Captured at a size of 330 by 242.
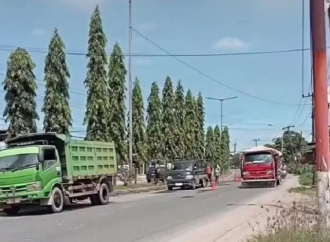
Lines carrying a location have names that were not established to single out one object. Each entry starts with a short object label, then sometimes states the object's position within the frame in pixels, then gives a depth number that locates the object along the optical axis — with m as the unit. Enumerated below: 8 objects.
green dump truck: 21.78
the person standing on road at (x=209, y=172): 48.31
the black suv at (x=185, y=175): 43.62
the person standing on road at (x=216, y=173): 54.62
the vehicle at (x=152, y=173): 61.12
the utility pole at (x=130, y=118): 42.09
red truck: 44.00
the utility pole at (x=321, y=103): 10.77
